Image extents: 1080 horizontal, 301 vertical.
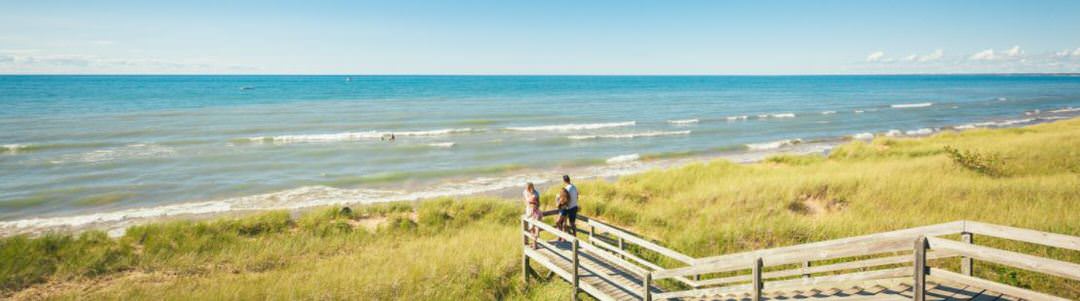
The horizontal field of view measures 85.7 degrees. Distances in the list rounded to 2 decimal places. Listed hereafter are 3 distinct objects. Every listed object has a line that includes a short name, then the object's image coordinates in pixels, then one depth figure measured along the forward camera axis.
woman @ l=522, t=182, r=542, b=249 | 11.96
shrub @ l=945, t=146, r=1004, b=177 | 18.36
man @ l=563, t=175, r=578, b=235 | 11.98
